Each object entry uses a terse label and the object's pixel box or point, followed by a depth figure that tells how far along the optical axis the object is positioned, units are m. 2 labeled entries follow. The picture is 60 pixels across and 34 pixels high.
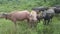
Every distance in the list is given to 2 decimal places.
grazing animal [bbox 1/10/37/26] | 4.13
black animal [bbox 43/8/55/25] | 4.35
